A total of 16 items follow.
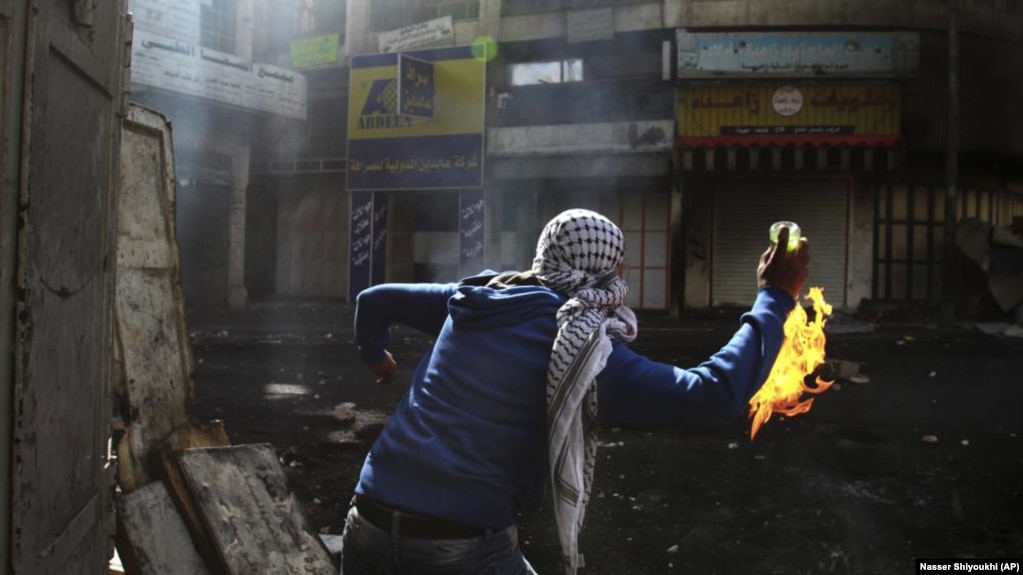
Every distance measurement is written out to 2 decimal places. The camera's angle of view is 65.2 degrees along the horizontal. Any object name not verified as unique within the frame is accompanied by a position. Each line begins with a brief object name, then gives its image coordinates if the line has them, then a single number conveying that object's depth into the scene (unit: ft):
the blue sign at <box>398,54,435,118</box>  56.90
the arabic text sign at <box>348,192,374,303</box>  63.26
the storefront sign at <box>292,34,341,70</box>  64.28
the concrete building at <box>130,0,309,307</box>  54.54
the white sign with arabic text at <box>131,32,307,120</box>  48.85
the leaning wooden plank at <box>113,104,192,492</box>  9.35
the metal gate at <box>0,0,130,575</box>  4.53
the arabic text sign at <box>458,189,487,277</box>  59.21
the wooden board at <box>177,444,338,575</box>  9.29
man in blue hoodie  5.65
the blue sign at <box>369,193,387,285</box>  63.41
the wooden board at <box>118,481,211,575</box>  8.89
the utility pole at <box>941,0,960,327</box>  43.39
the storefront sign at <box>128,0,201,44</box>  48.57
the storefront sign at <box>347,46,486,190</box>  59.11
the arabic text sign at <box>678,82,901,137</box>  50.49
